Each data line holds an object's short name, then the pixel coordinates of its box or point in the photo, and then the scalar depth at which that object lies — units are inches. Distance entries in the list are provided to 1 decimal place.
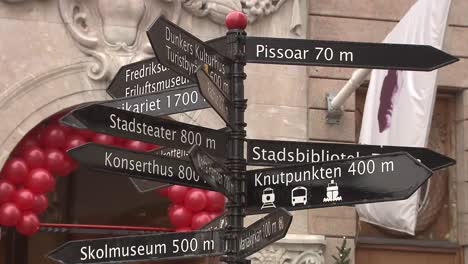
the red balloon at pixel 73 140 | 467.2
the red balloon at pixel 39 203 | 454.0
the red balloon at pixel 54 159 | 460.4
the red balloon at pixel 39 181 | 452.1
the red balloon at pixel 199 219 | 466.3
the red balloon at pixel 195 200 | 465.6
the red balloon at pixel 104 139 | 466.6
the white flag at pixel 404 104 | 442.6
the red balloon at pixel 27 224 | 451.8
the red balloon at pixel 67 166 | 465.4
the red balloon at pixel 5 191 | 447.8
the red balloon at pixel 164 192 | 478.7
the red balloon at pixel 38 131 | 466.9
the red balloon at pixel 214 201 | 469.1
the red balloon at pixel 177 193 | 469.1
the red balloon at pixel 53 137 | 464.1
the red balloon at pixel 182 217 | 469.4
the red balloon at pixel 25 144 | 462.6
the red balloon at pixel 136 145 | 464.8
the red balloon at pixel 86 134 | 468.8
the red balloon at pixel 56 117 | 469.3
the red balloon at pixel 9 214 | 445.7
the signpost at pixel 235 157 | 256.4
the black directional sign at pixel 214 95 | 248.8
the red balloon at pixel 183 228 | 468.8
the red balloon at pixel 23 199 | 449.1
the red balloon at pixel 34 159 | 458.0
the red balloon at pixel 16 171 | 451.8
